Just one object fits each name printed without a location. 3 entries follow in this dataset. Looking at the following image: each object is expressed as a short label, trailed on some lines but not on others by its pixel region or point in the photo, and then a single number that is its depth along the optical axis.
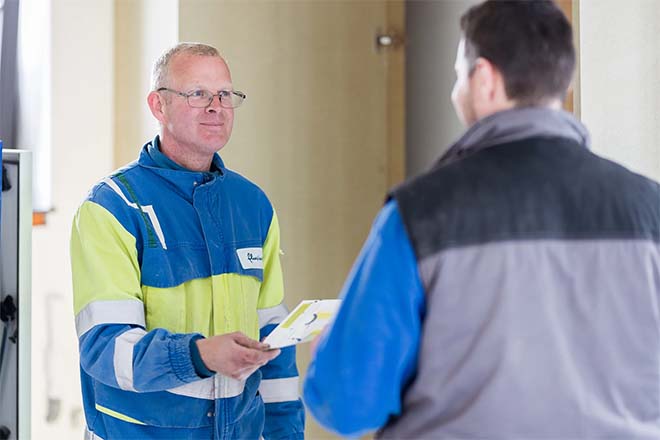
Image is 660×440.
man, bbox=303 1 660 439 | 3.18
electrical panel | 4.02
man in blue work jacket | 3.76
